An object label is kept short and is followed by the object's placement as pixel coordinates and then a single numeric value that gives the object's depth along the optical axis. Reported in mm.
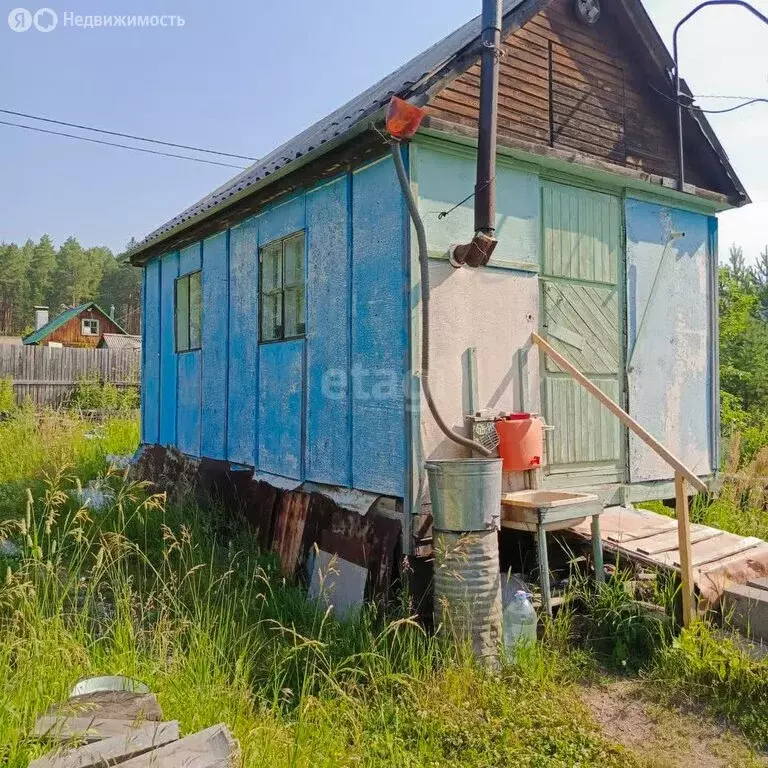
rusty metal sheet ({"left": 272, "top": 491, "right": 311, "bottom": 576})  5965
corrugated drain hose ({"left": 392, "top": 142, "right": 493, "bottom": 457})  4523
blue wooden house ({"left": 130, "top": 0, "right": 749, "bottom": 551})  5016
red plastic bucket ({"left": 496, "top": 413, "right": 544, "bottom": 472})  5078
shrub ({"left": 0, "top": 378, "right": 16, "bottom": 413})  17812
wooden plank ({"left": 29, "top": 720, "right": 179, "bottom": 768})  2361
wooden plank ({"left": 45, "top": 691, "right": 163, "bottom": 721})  2650
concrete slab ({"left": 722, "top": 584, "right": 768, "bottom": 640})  4320
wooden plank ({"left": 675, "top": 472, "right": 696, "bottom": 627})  4301
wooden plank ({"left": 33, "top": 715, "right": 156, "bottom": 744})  2549
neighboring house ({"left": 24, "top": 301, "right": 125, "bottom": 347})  37312
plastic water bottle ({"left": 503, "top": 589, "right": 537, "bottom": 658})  4176
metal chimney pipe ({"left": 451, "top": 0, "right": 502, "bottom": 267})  4648
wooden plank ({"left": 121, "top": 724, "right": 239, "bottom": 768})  2443
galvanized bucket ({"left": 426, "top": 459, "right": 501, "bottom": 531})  4184
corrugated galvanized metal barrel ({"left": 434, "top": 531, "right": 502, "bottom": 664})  4062
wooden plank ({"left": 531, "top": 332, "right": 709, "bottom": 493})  4484
